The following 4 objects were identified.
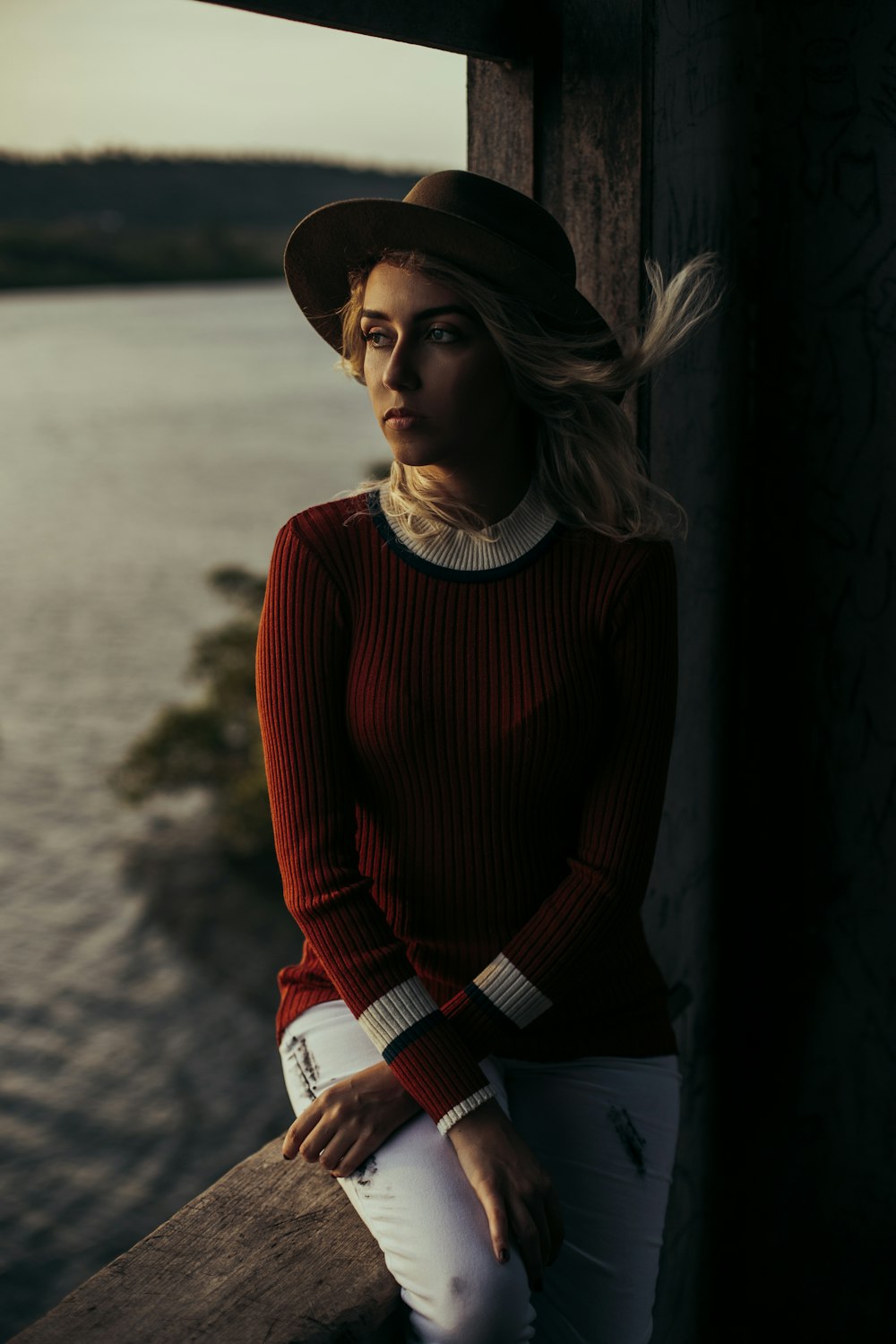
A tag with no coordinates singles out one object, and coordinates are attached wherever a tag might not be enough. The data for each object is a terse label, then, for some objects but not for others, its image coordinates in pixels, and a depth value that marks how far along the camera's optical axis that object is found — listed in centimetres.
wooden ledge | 125
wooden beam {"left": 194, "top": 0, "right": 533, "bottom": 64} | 138
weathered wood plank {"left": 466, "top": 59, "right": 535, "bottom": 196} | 180
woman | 137
